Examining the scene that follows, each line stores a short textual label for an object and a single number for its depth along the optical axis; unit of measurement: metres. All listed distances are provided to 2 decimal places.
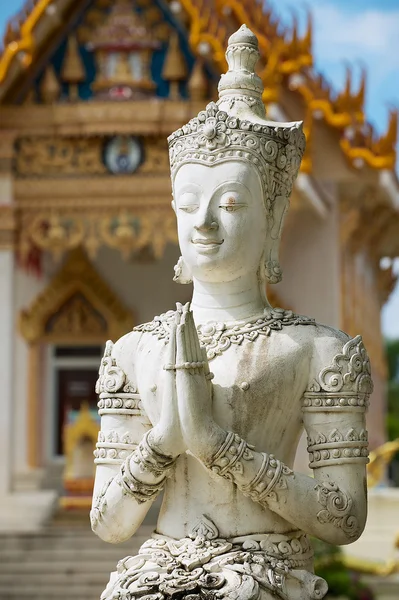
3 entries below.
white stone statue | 4.25
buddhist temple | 14.00
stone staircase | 12.71
